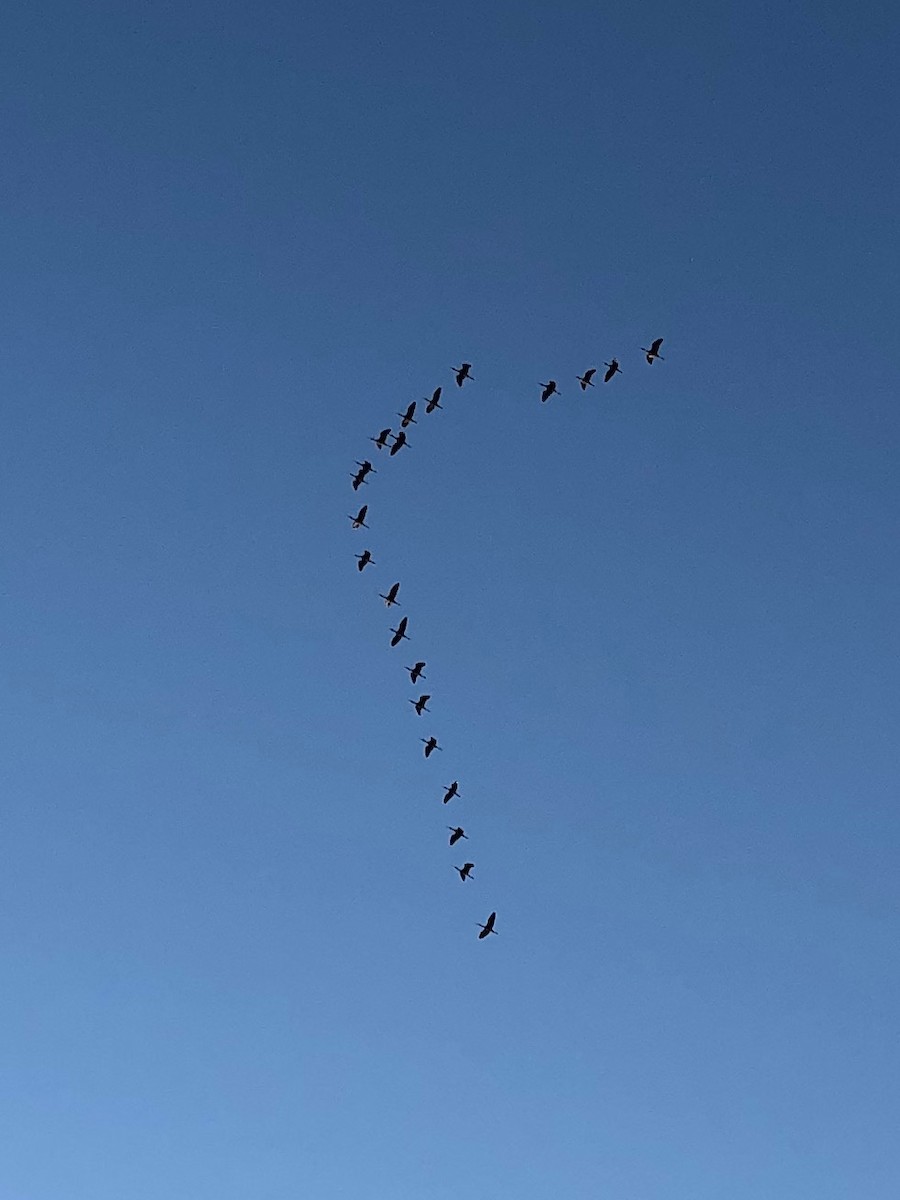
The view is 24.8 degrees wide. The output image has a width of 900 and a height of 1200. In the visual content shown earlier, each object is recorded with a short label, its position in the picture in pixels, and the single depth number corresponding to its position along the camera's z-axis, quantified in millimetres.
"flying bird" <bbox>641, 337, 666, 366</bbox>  158250
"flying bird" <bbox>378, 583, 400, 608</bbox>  164375
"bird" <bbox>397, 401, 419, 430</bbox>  162500
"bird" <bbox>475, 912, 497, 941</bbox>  173875
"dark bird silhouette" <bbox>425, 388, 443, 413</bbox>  164250
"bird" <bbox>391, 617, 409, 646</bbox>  166500
